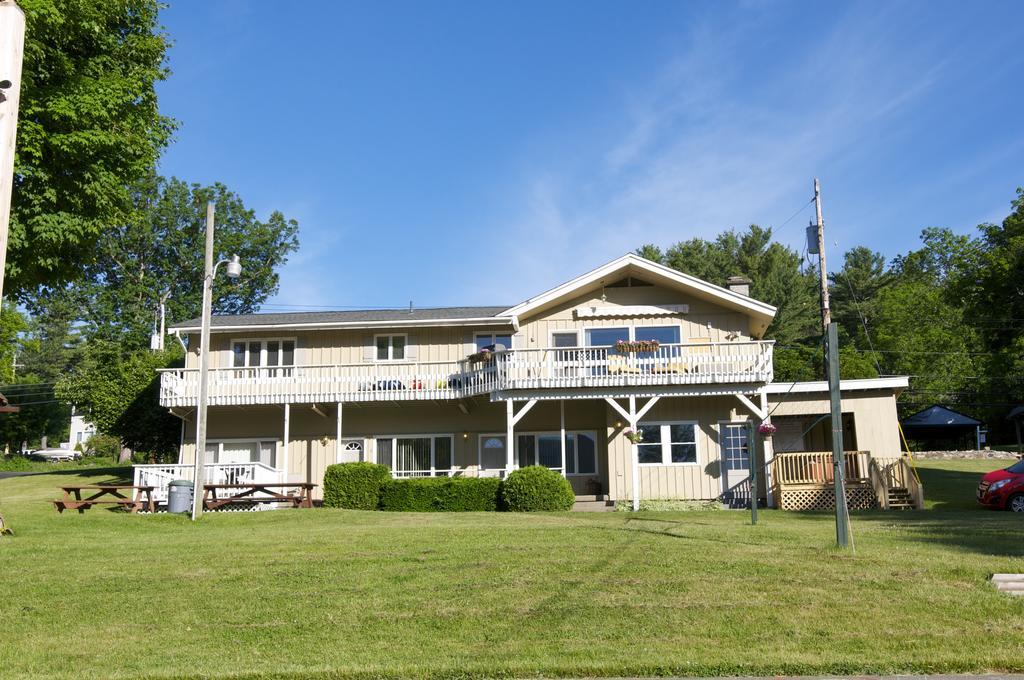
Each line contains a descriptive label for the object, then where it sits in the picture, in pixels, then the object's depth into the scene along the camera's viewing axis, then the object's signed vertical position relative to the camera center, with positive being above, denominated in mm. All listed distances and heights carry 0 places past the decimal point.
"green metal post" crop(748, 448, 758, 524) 16594 -703
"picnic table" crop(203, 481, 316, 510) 21859 -796
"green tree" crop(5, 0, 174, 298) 16266 +6359
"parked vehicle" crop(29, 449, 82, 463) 59494 +937
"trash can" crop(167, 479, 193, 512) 20312 -689
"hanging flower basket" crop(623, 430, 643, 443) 23016 +589
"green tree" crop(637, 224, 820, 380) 51094 +11487
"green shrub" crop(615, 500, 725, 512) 22205 -1260
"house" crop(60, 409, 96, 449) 77669 +3251
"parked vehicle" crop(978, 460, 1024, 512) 20391 -848
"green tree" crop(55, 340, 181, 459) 33656 +2195
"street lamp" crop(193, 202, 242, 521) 19078 +2332
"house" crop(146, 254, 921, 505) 24062 +1950
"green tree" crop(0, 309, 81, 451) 62409 +6686
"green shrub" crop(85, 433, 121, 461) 53656 +1225
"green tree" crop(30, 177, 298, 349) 50438 +12121
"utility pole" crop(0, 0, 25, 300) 5023 +2210
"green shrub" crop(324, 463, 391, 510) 22844 -563
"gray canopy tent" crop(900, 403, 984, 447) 36906 +1252
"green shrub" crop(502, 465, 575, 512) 21594 -765
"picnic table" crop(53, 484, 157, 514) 19891 -816
